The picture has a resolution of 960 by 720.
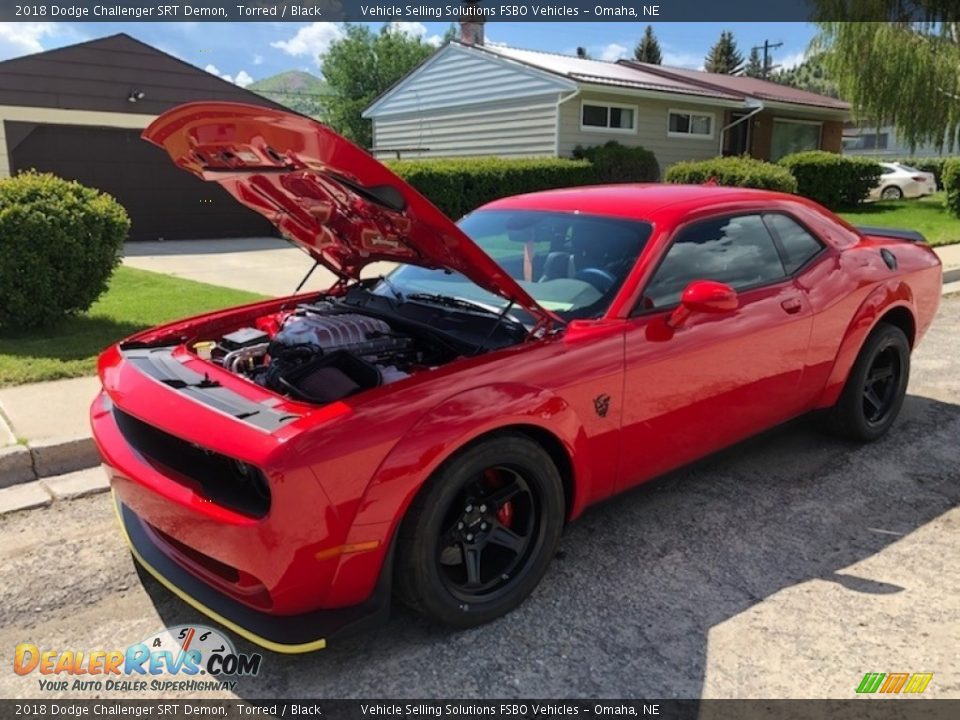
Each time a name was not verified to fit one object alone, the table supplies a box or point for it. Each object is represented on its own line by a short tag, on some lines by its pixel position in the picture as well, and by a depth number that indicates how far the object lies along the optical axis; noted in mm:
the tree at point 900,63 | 18547
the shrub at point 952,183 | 16516
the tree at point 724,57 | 75819
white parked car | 24520
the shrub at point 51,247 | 6305
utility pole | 81750
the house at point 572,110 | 18938
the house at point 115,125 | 15453
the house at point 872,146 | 46369
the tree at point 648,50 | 67812
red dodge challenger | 2451
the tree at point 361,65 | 53219
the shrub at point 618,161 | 17969
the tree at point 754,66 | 86375
